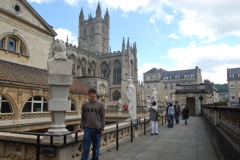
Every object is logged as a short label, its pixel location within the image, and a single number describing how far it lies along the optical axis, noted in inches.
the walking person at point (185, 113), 639.1
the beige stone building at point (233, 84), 2242.9
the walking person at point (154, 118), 424.0
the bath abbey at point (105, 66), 1795.0
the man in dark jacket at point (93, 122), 190.5
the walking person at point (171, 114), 562.1
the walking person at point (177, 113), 684.7
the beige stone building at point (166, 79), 2600.9
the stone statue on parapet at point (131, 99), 406.3
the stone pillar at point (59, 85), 189.0
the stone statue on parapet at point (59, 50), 196.9
